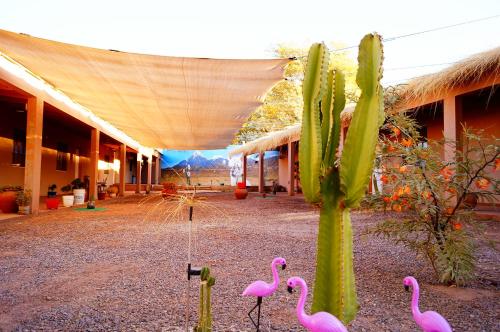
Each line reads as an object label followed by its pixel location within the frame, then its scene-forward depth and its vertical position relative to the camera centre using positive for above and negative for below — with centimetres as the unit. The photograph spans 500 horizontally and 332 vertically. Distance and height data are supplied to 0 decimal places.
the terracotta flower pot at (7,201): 765 -36
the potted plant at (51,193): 979 -25
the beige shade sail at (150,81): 517 +174
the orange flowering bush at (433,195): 282 -8
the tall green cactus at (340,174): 184 +5
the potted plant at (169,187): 1195 -10
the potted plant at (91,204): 917 -52
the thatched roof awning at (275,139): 914 +160
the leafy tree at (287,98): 2303 +559
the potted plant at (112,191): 1444 -29
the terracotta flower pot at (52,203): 904 -48
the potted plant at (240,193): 1294 -31
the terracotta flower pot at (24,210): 752 -54
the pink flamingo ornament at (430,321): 155 -59
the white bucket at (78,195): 1086 -33
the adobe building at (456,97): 571 +166
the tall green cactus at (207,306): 161 -53
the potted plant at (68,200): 997 -45
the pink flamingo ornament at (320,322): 143 -55
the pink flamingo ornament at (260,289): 194 -55
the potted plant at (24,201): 746 -35
